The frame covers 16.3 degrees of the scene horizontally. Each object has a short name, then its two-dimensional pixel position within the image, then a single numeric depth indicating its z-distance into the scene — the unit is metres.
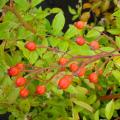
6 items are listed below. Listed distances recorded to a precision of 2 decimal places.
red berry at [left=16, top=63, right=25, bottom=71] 0.48
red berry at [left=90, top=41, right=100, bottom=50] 0.50
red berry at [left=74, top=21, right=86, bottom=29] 0.53
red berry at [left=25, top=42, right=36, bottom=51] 0.49
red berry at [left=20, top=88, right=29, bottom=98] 0.48
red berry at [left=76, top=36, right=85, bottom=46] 0.51
